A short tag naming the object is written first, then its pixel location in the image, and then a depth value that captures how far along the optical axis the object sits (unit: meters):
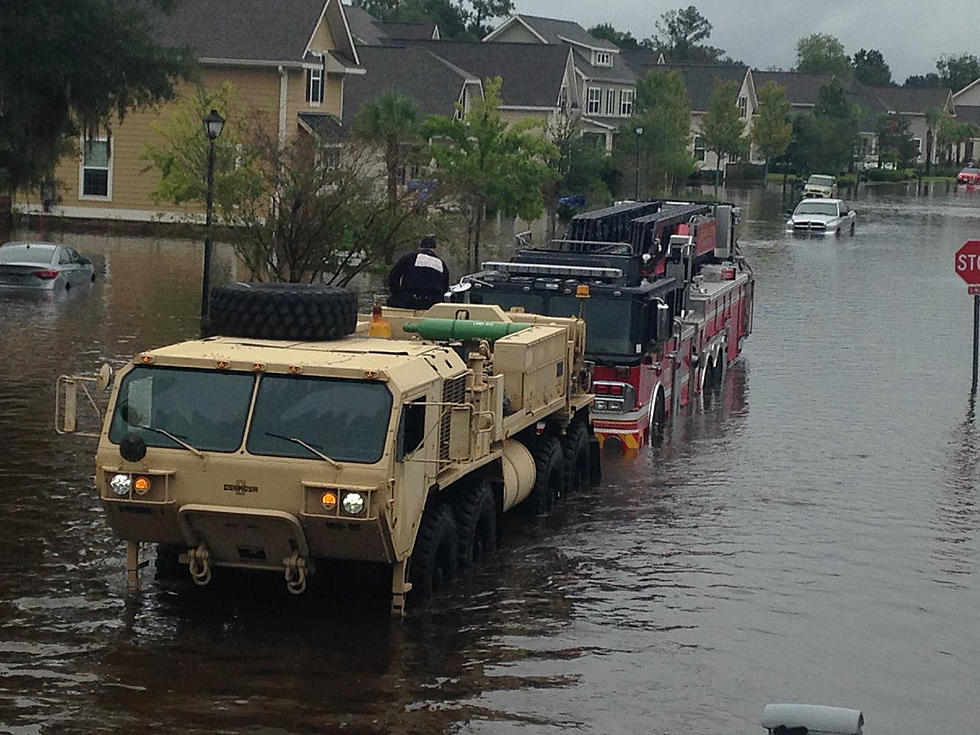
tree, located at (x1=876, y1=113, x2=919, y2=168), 134.50
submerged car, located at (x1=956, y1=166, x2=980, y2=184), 126.12
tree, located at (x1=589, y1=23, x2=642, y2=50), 160.12
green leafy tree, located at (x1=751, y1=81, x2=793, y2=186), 106.44
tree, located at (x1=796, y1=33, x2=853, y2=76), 185.25
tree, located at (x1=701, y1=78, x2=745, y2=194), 102.56
